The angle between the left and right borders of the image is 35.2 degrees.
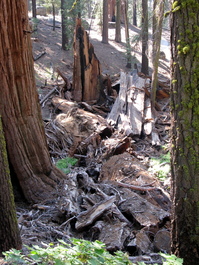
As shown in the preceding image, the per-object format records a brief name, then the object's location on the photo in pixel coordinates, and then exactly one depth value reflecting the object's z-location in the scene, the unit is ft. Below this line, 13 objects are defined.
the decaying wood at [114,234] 14.46
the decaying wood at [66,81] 46.38
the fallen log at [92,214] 16.13
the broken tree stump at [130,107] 36.51
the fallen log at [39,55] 75.38
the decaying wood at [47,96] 41.05
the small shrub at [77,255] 7.44
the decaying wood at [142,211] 16.83
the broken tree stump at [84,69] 43.01
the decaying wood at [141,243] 14.53
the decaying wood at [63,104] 37.91
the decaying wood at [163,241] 14.71
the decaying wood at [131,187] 21.06
